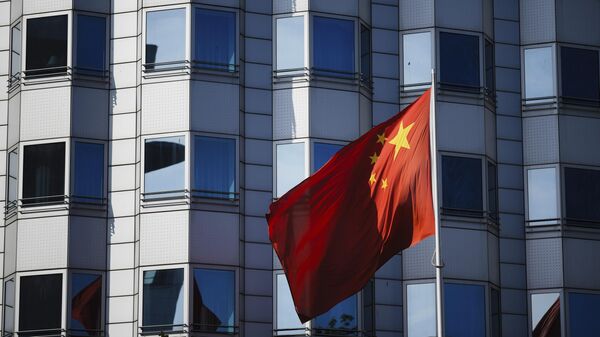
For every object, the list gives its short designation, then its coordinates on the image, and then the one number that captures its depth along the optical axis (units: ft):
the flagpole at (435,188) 127.95
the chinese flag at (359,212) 130.62
